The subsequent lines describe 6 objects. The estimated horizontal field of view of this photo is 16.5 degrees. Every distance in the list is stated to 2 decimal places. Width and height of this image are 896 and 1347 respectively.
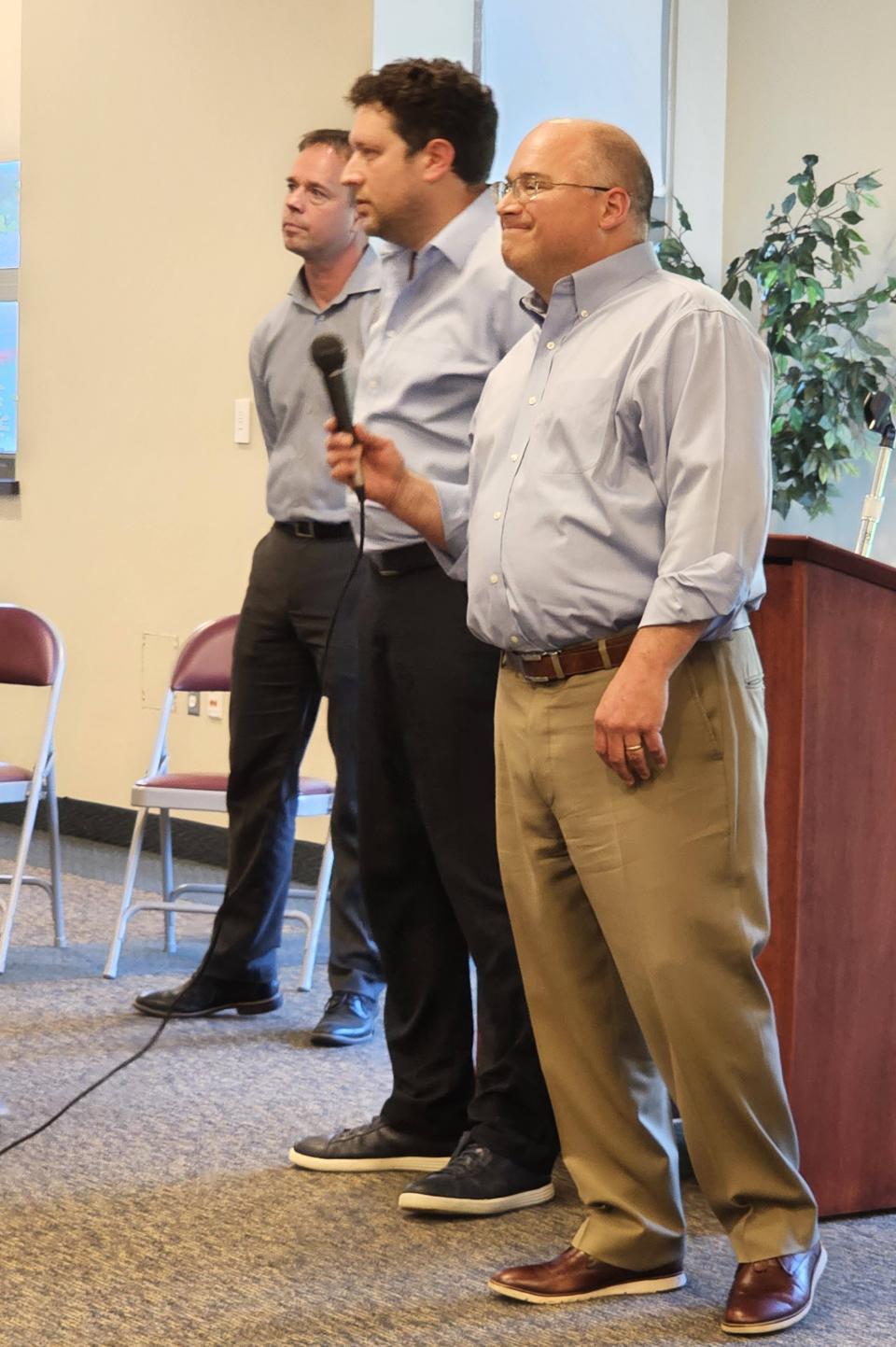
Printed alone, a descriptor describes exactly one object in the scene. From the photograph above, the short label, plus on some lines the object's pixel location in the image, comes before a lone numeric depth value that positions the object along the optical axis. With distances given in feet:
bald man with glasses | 12.35
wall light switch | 32.91
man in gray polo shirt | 21.63
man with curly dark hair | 15.53
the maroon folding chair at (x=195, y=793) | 24.51
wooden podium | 14.85
